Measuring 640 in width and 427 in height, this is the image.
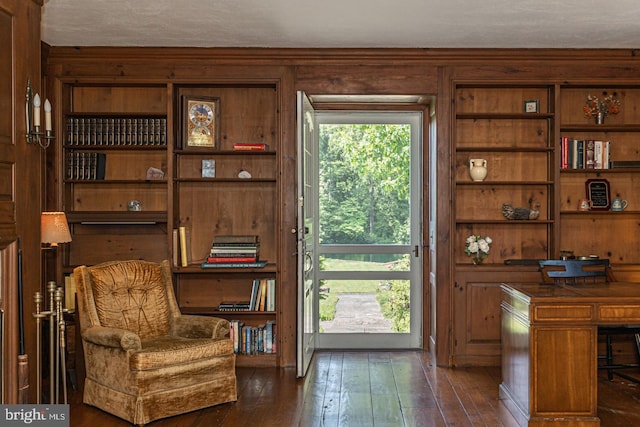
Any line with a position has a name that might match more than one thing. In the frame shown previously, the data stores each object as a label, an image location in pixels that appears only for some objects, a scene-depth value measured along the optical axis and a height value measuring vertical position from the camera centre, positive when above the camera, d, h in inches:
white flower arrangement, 225.9 -13.2
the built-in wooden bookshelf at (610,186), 234.4 +7.7
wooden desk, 154.4 -32.7
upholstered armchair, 162.6 -35.2
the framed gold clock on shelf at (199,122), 225.1 +28.7
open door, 203.5 -8.7
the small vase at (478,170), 227.0 +12.8
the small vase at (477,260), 227.6 -17.4
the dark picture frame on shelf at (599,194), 229.0 +4.8
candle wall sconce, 117.3 +16.0
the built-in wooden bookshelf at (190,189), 227.5 +6.6
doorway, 251.9 -8.5
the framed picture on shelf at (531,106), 230.2 +34.7
